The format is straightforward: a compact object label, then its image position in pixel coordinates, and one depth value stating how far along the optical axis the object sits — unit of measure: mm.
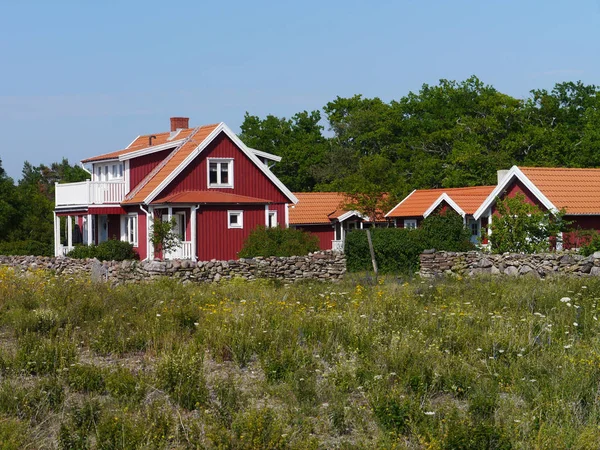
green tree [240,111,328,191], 78438
